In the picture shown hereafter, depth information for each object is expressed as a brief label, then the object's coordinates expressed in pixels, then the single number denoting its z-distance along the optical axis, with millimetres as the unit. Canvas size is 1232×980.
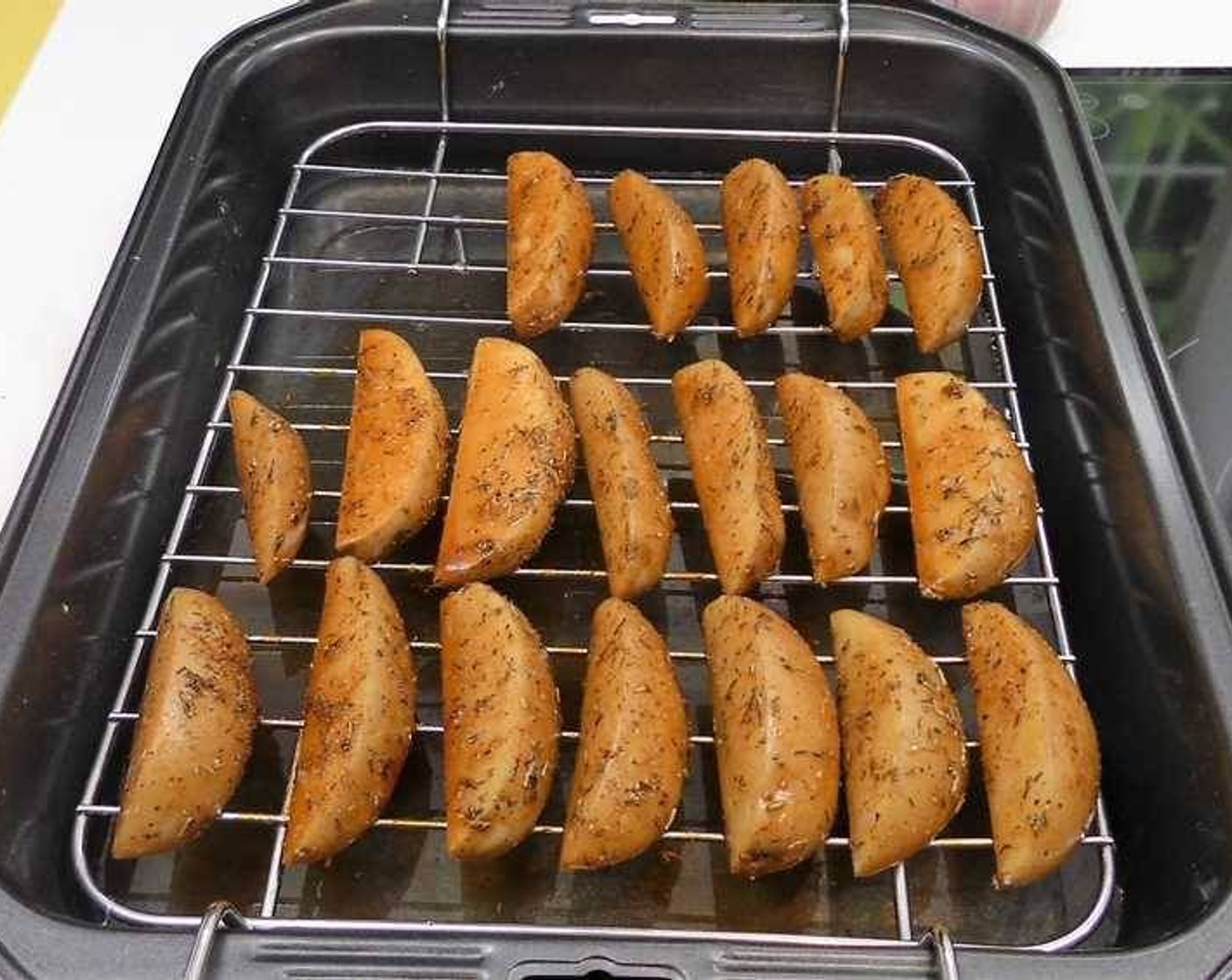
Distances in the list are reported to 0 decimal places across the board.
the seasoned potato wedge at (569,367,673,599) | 337
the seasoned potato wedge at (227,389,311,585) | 345
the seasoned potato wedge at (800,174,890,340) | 407
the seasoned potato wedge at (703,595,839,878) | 283
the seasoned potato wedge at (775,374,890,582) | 343
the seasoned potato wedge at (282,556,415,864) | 288
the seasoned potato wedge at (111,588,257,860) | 289
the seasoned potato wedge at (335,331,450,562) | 347
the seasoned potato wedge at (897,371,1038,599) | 337
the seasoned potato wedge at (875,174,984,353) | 399
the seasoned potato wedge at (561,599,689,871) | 283
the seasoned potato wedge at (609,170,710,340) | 409
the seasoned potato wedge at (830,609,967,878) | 287
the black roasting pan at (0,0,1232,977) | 248
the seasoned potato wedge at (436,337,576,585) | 341
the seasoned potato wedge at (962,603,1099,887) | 285
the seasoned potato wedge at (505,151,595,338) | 410
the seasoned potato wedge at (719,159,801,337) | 409
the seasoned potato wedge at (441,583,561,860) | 284
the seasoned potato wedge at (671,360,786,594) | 339
